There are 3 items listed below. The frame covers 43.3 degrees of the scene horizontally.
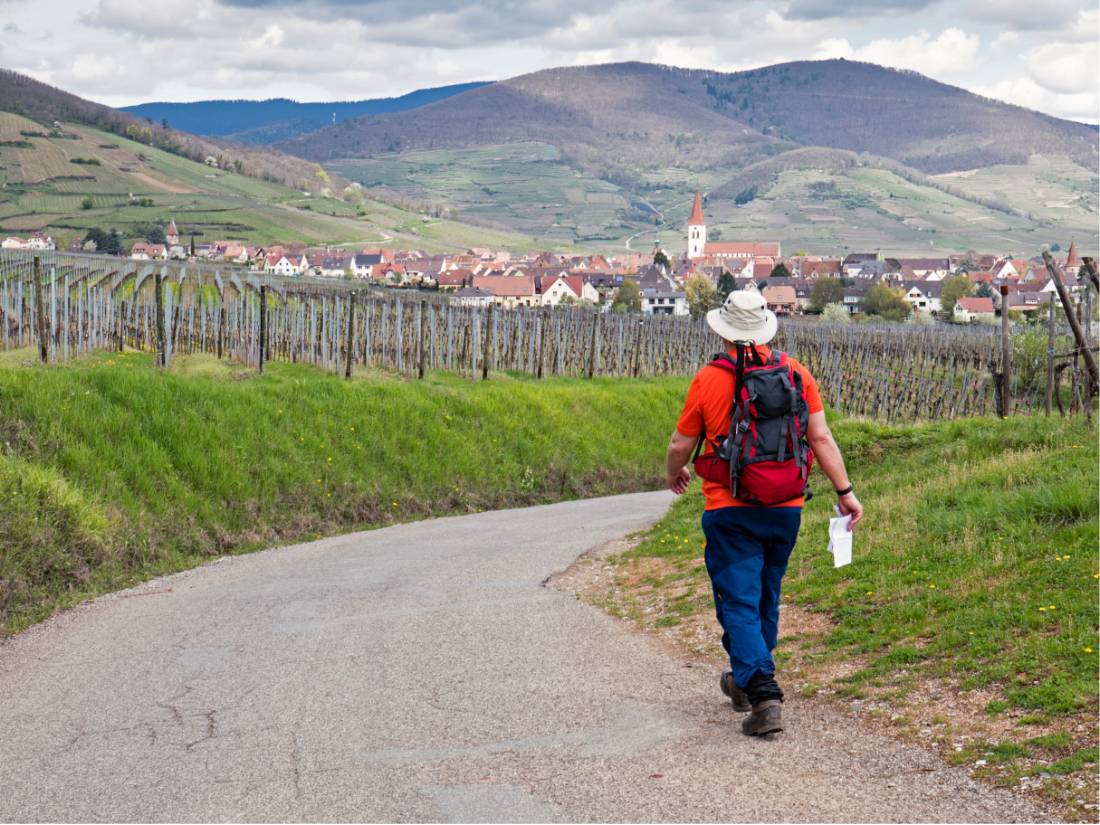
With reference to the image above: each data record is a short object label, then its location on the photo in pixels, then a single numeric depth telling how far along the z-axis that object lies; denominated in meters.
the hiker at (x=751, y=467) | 6.91
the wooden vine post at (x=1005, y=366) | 19.38
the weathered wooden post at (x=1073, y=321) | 14.80
